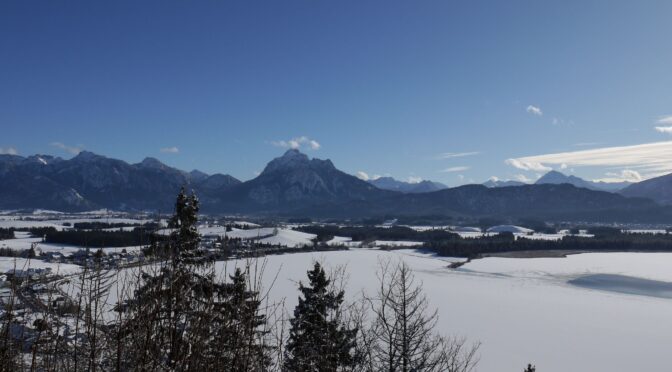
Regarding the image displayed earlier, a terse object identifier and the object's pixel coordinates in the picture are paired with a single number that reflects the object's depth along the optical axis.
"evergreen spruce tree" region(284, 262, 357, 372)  8.23
